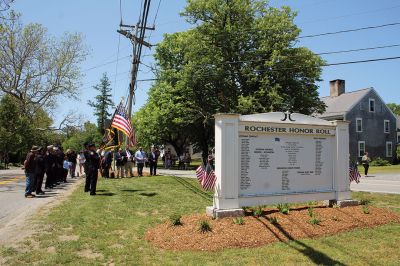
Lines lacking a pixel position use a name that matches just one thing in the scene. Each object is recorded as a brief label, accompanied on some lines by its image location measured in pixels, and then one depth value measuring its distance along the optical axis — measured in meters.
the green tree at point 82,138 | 81.12
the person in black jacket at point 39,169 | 15.15
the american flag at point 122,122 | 20.09
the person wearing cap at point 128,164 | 22.30
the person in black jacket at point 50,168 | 17.45
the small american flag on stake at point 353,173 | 11.51
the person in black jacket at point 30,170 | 14.38
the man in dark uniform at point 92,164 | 14.21
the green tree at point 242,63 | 35.06
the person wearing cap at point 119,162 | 21.94
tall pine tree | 99.81
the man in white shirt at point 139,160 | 23.19
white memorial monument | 8.89
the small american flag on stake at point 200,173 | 9.46
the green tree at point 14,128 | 44.69
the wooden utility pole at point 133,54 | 24.51
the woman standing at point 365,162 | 27.73
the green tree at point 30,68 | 44.72
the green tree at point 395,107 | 112.88
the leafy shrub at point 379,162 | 46.80
